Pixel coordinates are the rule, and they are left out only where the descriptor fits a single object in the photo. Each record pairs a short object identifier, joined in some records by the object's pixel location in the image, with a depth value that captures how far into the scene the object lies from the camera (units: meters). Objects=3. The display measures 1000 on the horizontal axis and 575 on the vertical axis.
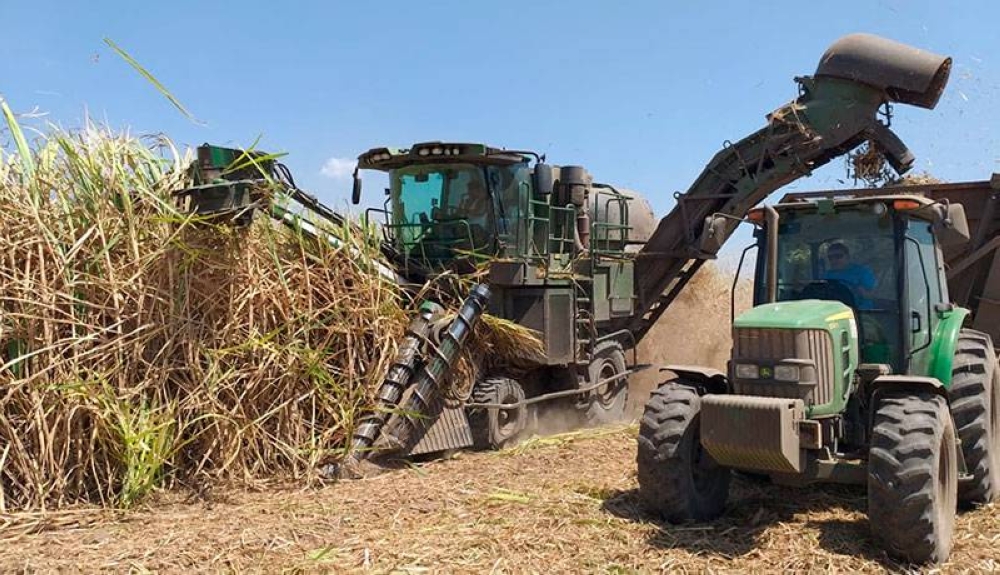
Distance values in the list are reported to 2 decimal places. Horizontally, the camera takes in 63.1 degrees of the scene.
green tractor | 3.89
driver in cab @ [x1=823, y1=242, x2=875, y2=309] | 4.78
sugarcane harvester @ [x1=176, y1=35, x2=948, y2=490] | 6.75
